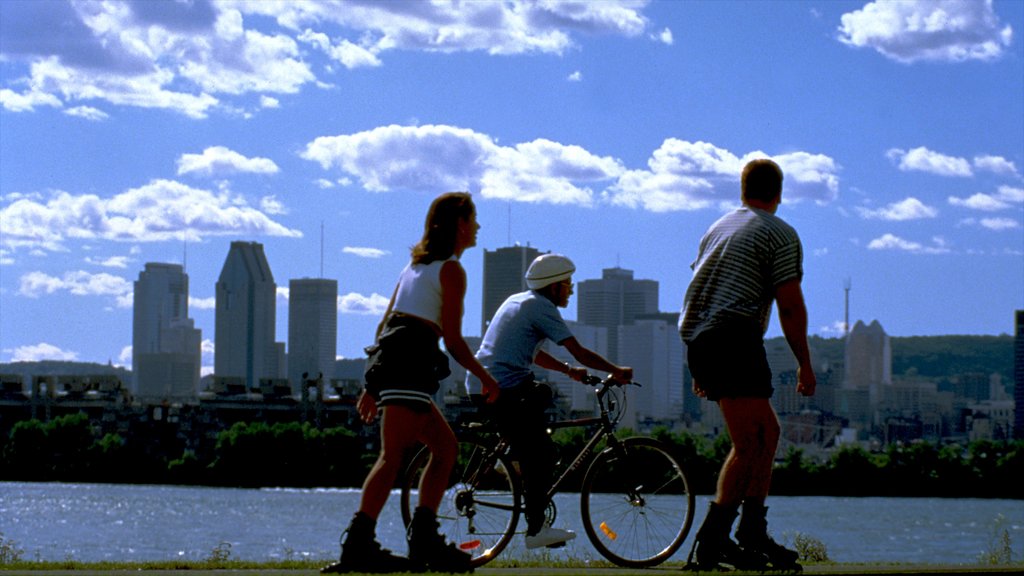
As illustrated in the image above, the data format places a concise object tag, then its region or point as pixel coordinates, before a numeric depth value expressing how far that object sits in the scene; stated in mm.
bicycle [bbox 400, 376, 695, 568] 21531
